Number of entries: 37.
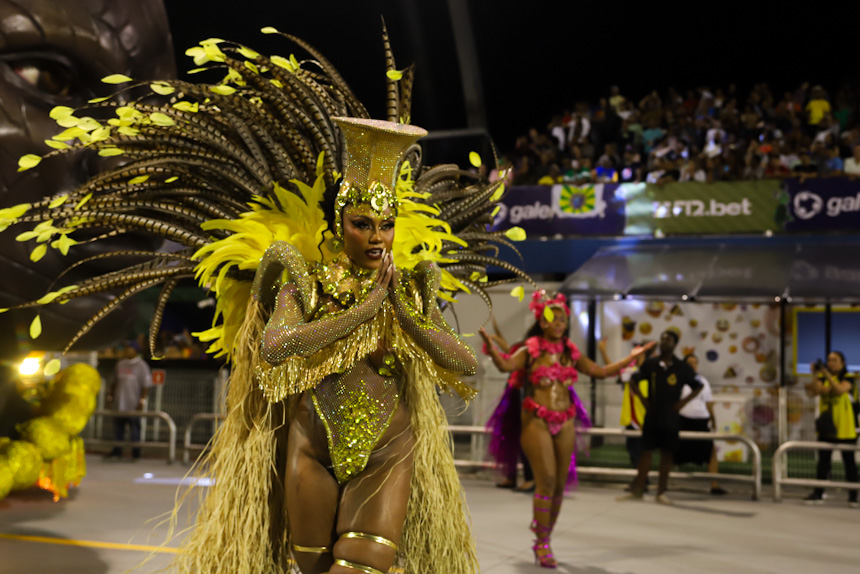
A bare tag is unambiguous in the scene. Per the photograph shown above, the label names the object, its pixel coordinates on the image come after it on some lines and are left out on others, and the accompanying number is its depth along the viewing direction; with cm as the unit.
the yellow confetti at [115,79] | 280
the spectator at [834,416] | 892
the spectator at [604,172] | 1426
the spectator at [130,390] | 1131
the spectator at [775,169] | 1338
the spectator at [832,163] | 1295
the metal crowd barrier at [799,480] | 872
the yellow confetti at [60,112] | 273
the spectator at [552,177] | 1488
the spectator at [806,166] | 1310
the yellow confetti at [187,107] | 313
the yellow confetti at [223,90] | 310
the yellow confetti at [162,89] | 291
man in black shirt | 871
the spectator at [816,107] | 1462
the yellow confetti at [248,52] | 309
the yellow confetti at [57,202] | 286
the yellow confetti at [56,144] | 278
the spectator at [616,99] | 1642
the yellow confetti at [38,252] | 289
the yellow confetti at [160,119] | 297
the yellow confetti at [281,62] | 322
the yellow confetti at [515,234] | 353
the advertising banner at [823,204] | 1250
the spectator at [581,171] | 1474
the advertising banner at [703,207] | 1294
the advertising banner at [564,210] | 1369
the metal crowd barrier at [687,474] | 905
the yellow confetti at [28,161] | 274
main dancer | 274
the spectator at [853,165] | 1273
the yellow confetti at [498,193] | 355
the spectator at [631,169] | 1441
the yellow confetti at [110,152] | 304
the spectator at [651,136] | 1523
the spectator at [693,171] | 1371
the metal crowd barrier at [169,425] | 1054
